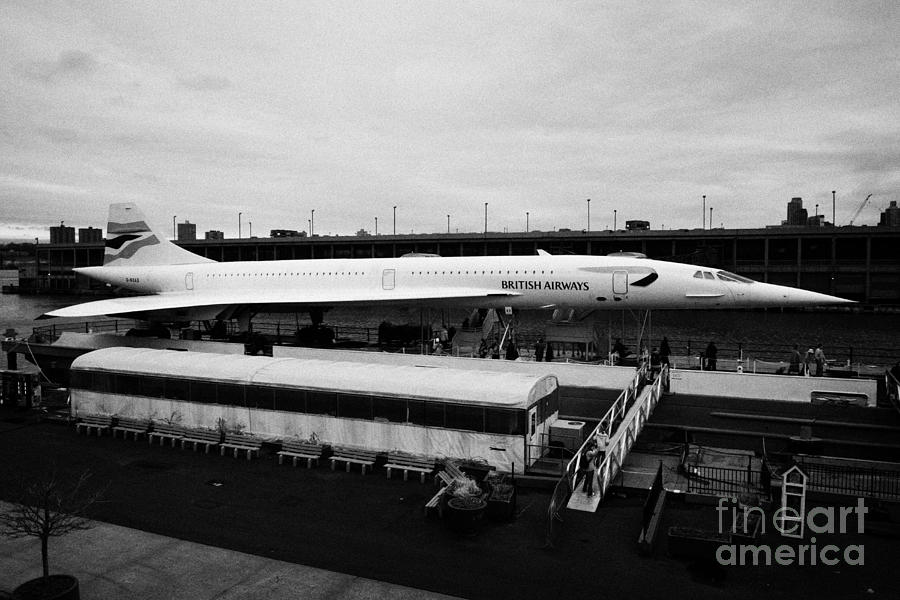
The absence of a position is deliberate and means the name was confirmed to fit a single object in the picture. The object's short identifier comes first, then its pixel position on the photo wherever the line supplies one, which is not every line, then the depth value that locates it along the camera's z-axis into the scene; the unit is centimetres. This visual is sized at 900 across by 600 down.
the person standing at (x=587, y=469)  1303
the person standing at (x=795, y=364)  2252
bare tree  877
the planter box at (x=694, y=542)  1025
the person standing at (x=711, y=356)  2372
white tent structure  1502
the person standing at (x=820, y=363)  2156
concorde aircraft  2367
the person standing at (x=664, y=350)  2368
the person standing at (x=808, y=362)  2207
